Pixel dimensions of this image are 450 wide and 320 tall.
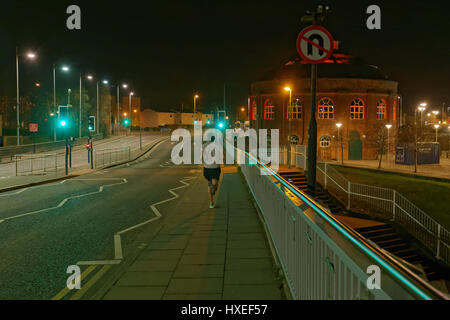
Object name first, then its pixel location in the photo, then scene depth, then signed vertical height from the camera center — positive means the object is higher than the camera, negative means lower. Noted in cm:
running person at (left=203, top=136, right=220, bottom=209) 1034 -84
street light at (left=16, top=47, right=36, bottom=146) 2716 +647
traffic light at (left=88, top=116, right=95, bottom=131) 2651 +143
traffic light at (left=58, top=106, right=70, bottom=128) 2316 +170
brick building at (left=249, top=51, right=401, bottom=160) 5047 +507
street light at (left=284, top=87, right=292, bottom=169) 2322 -86
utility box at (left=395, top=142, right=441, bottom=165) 4059 -116
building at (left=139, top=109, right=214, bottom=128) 13088 +910
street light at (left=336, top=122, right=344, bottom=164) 4742 +69
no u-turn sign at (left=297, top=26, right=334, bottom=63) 891 +241
